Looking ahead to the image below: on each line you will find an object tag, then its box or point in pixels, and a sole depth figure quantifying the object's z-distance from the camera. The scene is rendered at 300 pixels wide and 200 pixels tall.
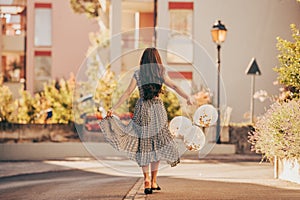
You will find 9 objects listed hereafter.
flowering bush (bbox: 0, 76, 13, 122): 22.16
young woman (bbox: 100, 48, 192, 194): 10.65
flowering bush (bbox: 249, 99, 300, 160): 11.81
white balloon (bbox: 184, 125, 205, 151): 12.23
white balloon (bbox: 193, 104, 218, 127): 12.70
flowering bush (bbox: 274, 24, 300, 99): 13.05
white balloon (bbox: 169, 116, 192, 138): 12.09
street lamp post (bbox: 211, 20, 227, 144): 23.03
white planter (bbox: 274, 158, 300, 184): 11.90
